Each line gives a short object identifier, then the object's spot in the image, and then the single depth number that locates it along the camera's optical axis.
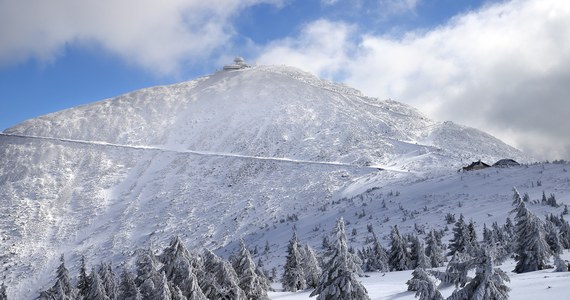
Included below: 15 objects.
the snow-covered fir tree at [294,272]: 46.00
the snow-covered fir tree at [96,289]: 37.41
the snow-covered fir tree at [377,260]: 48.66
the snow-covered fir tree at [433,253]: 48.10
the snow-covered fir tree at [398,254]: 49.53
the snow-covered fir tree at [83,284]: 39.91
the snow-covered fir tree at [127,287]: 35.72
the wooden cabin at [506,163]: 98.53
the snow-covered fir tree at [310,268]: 45.56
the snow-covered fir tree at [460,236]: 46.91
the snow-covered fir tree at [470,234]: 44.96
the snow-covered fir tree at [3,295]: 42.99
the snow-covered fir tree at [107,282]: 42.08
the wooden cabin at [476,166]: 98.48
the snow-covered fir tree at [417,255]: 46.92
